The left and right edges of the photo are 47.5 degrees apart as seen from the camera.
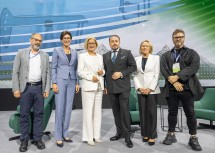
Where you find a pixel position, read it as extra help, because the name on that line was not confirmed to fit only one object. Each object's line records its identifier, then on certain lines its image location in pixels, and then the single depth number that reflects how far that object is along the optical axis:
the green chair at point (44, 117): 3.40
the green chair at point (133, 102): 4.39
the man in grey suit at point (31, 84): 3.01
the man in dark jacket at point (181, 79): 2.97
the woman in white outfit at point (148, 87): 3.17
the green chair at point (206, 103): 4.24
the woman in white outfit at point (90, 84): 3.21
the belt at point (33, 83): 3.04
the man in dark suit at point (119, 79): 3.17
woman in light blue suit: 3.21
